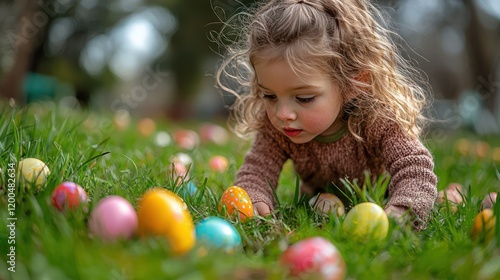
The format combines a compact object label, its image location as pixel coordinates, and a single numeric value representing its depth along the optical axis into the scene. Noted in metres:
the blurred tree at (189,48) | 13.10
